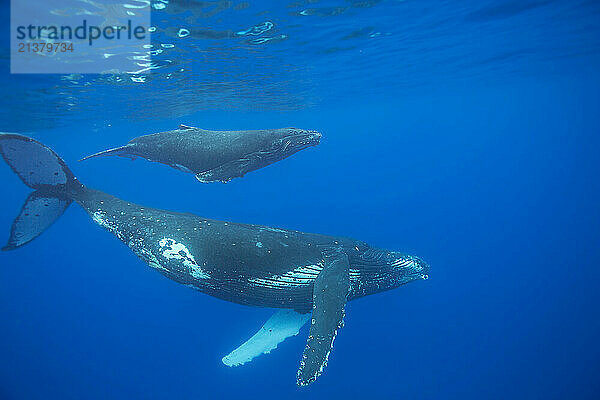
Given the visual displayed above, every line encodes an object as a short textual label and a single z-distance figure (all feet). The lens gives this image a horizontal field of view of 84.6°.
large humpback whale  17.11
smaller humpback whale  18.49
